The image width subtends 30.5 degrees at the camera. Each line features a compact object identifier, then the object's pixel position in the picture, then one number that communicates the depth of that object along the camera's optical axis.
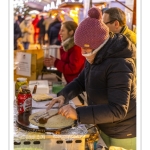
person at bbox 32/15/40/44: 12.01
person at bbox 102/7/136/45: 2.48
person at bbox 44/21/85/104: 3.64
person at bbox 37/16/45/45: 11.91
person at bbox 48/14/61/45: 8.52
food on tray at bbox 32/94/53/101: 2.31
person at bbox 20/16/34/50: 10.88
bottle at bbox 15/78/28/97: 2.41
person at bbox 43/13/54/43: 12.09
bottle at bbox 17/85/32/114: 1.87
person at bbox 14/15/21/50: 9.16
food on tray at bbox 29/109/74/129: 1.62
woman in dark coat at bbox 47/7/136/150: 1.55
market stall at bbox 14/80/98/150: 1.55
